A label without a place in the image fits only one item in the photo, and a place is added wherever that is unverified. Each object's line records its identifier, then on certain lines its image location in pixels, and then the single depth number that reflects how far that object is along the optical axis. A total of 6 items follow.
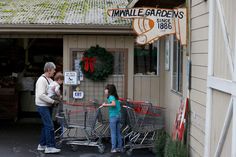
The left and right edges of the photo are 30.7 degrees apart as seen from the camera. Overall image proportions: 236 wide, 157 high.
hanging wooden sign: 6.64
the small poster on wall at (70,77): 10.17
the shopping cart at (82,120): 9.23
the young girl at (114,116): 8.80
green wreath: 10.10
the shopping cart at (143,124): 8.89
